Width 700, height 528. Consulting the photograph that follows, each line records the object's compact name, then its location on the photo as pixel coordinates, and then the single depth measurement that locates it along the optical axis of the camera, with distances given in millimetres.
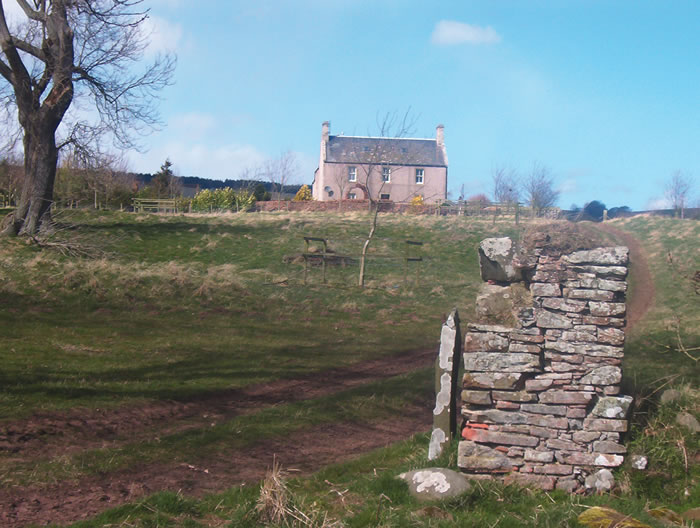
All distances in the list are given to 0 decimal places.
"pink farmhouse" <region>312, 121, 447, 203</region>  57531
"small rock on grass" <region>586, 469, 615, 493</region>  6238
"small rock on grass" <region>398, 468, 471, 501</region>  5953
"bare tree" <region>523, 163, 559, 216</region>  43434
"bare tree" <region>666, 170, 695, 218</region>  44162
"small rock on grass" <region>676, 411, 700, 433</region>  6688
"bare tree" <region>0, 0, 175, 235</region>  21781
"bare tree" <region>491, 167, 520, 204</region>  48919
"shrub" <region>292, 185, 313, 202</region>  52188
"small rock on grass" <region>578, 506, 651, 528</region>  4930
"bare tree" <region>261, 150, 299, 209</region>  43369
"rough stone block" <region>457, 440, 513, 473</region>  6414
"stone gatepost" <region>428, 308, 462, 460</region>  7262
